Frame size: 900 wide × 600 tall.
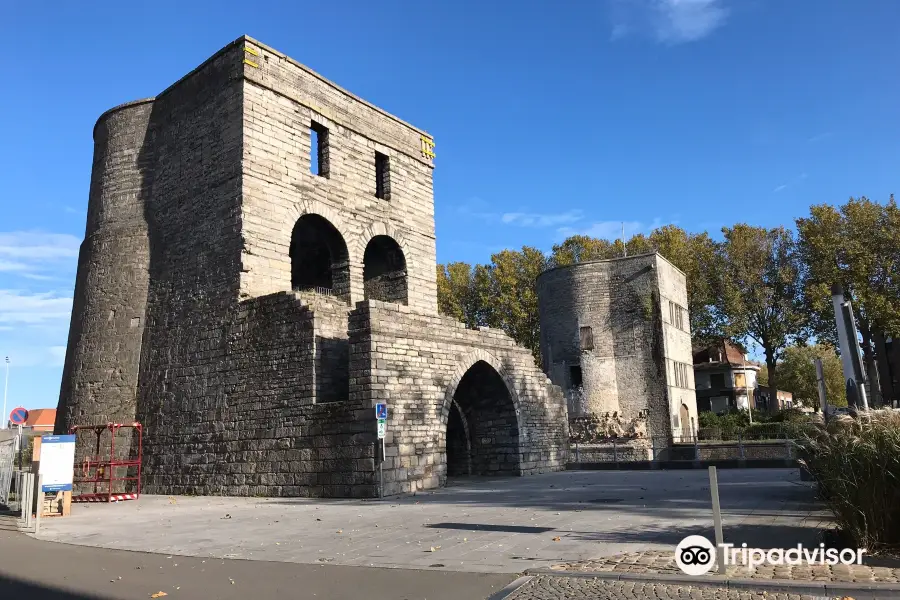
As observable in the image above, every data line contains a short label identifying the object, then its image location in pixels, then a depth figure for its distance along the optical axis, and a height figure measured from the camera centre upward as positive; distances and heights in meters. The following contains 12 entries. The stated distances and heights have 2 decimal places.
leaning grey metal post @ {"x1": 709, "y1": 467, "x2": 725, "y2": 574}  5.54 -0.89
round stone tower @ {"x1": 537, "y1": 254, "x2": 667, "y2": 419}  32.31 +3.93
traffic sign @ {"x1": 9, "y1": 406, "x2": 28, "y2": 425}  14.91 +0.43
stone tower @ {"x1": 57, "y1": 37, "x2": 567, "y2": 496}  15.11 +3.03
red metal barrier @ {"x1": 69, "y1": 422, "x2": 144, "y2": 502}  16.06 -0.96
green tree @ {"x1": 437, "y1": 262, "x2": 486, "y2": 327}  45.41 +8.72
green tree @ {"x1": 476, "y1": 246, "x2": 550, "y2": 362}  43.19 +8.19
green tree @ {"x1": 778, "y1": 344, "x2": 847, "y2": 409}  58.97 +3.45
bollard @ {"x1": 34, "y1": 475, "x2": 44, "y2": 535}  10.54 -1.10
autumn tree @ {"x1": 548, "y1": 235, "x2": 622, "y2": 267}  45.69 +11.46
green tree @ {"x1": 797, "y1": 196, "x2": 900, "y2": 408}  32.91 +7.37
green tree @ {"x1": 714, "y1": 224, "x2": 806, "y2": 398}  38.31 +7.17
